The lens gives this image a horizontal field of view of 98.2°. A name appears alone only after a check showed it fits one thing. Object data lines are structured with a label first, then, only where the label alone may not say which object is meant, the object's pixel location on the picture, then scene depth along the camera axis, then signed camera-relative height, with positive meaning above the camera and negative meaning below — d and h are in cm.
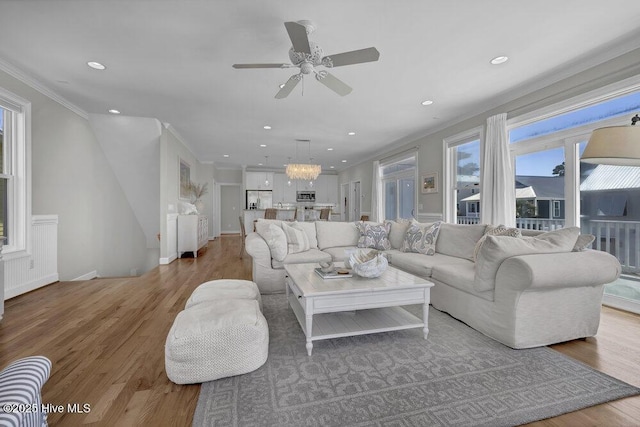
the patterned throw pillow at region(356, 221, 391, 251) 409 -34
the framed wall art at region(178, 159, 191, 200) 640 +81
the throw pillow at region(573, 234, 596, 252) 221 -23
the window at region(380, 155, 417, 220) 650 +69
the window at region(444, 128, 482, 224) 472 +65
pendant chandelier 727 +114
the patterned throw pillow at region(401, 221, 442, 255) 362 -33
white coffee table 197 -65
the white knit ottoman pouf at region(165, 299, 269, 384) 162 -79
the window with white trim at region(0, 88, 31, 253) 318 +49
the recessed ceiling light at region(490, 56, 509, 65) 289 +164
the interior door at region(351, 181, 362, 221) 939 +41
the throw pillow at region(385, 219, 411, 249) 412 -28
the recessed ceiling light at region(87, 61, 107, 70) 295 +161
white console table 591 -43
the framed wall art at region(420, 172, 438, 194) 546 +63
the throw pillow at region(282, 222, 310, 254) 377 -36
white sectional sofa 202 -59
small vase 735 +24
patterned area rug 140 -102
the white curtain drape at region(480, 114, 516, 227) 387 +52
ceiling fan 205 +131
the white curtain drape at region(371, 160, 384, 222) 772 +59
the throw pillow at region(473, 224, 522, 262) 268 -18
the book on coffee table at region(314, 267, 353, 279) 233 -51
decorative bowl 226 -43
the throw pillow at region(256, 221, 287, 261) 344 -32
